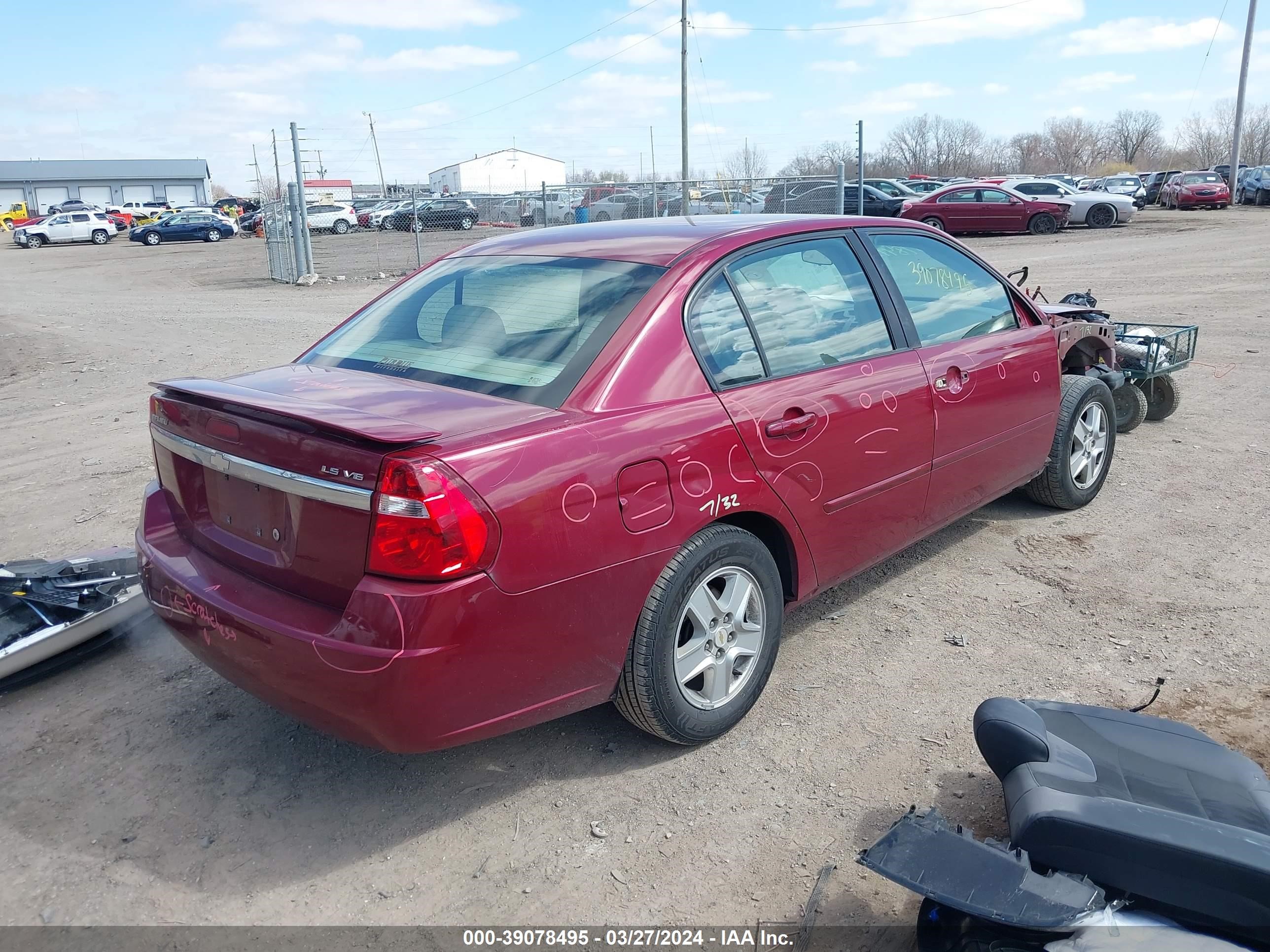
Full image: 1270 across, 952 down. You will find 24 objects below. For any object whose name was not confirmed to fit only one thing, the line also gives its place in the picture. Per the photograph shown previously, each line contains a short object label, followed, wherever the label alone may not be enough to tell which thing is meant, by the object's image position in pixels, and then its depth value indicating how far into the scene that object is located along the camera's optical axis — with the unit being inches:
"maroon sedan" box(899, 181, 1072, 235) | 1015.0
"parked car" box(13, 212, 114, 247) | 1681.8
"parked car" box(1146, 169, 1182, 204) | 1486.2
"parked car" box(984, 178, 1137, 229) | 1063.0
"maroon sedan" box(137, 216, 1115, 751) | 99.0
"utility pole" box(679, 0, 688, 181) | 1263.5
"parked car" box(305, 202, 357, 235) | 1653.5
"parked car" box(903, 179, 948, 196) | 1327.5
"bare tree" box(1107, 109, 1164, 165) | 3430.1
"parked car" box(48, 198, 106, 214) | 1980.8
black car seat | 83.1
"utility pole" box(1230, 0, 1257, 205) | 1412.4
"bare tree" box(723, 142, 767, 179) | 2829.7
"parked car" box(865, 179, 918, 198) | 1187.3
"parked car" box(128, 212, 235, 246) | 1641.2
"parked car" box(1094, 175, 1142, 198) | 1481.3
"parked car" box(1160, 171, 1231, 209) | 1323.8
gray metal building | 3248.0
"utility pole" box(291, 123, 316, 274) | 716.7
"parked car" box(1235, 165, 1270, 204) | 1429.6
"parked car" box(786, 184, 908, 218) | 814.5
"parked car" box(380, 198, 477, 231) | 1247.5
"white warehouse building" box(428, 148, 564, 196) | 2717.8
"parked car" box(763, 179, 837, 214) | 832.3
